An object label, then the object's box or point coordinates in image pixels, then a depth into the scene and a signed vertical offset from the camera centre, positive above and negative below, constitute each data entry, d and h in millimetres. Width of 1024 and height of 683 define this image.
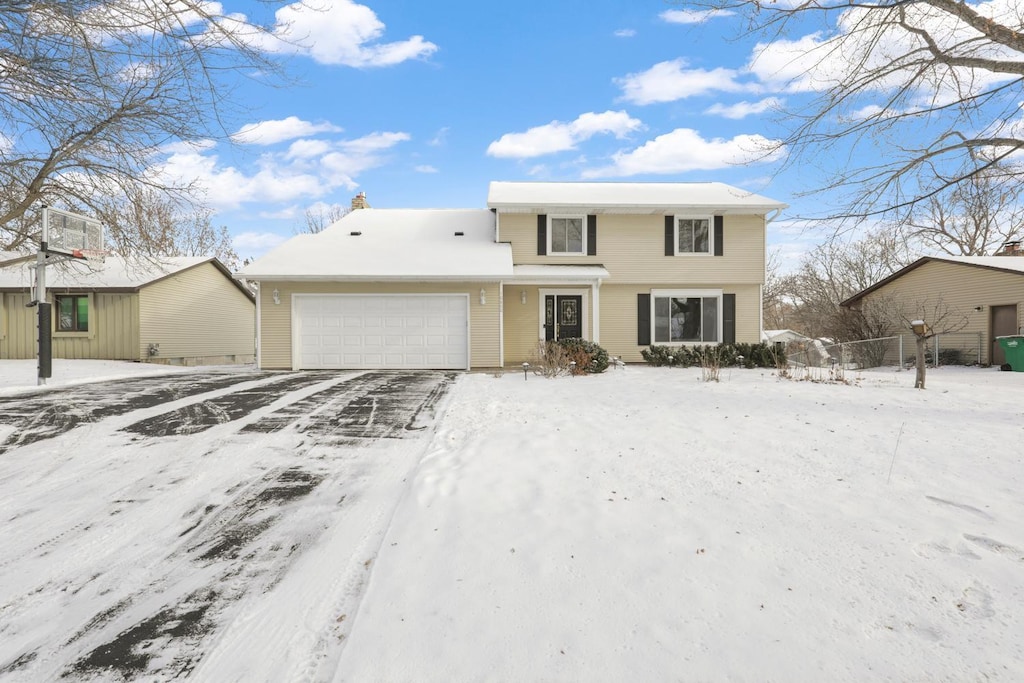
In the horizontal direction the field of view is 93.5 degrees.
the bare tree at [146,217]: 11320 +3088
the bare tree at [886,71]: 7191 +4173
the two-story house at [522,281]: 12758 +1630
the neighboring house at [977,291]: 15078 +1577
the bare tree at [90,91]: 5059 +3440
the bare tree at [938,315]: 16484 +799
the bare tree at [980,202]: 7633 +2279
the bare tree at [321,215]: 32031 +8436
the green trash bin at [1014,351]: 13188 -389
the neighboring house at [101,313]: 15586 +971
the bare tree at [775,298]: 31703 +2821
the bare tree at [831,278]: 23984 +3373
